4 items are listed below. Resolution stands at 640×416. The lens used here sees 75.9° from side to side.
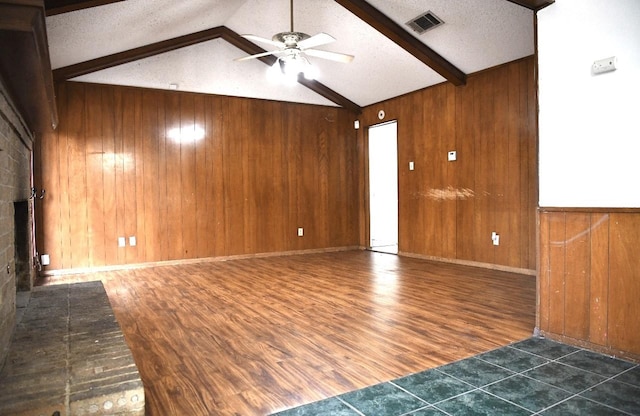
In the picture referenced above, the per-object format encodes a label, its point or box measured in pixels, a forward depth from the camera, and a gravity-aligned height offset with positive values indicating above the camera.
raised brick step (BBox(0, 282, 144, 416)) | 1.48 -0.69
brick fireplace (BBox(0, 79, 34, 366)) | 2.03 +0.04
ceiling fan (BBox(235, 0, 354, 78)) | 3.87 +1.49
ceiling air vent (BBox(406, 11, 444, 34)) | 4.58 +2.01
